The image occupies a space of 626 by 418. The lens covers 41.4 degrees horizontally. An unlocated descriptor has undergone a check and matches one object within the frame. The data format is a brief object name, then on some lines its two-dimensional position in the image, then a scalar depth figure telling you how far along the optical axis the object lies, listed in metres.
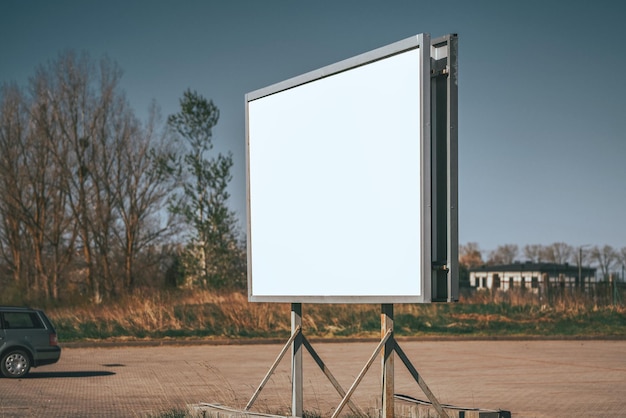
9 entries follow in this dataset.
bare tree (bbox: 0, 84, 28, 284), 47.75
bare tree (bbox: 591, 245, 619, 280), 70.86
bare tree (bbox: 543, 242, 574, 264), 101.22
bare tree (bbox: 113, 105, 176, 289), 48.34
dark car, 16.06
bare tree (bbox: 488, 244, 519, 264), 122.75
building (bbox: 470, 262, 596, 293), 99.69
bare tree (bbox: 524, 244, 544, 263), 115.49
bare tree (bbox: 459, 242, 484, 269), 133.88
